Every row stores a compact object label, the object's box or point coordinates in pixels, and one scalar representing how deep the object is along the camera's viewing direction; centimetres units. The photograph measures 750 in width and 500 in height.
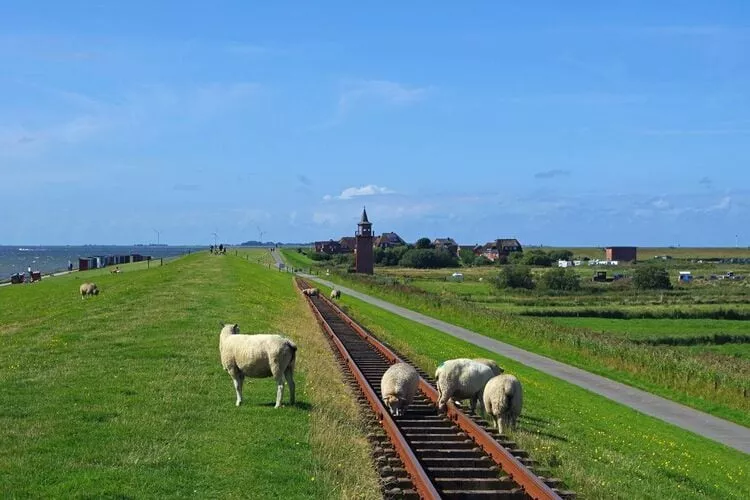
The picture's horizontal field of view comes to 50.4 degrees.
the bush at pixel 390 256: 18750
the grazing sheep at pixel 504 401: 1416
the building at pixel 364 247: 11300
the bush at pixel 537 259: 19112
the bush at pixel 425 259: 17662
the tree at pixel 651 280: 10699
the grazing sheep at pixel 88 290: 4525
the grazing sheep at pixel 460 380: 1536
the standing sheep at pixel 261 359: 1454
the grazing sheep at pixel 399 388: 1491
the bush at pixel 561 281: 10200
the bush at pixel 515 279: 10456
